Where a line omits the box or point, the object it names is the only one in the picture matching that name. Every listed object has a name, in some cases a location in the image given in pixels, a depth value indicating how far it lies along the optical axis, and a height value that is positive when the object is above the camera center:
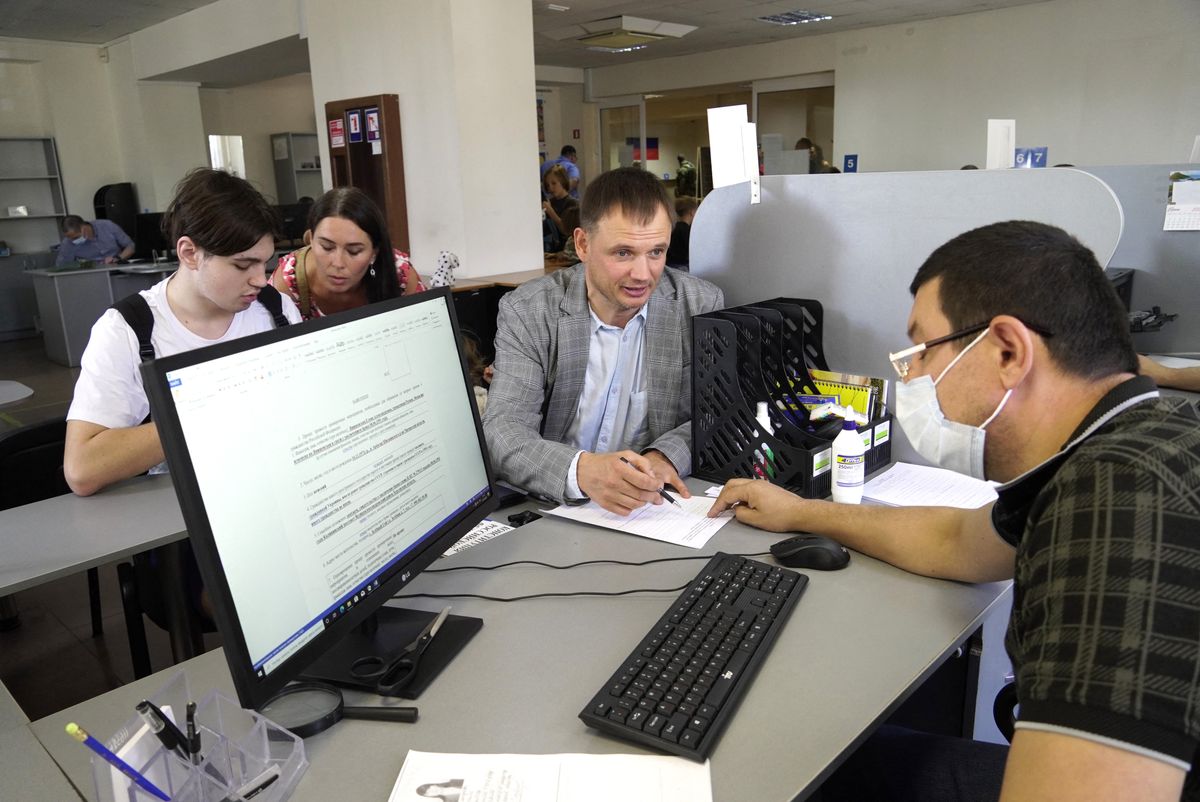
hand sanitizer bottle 1.49 -0.49
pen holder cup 0.73 -0.53
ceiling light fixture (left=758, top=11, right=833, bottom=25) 7.81 +1.71
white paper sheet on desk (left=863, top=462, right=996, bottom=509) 1.53 -0.58
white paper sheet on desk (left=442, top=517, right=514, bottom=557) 1.44 -0.59
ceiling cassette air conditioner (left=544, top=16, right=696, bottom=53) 7.45 +1.58
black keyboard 0.89 -0.56
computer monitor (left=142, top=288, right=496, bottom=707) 0.77 -0.28
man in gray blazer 1.79 -0.32
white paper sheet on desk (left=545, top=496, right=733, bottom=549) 1.42 -0.57
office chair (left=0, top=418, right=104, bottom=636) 2.05 -0.59
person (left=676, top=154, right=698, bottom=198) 11.20 +0.25
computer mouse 1.28 -0.56
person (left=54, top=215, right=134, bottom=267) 7.61 -0.17
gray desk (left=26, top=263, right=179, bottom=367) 6.76 -0.60
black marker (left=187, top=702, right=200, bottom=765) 0.78 -0.49
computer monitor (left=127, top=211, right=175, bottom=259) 7.64 -0.11
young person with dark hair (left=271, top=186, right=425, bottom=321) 2.70 -0.16
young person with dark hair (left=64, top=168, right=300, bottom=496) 1.75 -0.22
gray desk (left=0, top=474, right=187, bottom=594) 1.53 -0.62
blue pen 0.67 -0.45
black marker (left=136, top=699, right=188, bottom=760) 0.76 -0.47
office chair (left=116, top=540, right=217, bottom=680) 1.79 -0.87
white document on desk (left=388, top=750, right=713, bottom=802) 0.81 -0.58
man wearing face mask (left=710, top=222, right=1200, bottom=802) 0.64 -0.33
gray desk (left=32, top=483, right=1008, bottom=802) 0.87 -0.58
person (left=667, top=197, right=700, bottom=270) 5.42 -0.31
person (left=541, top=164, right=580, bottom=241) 6.86 +0.11
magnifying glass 0.92 -0.57
